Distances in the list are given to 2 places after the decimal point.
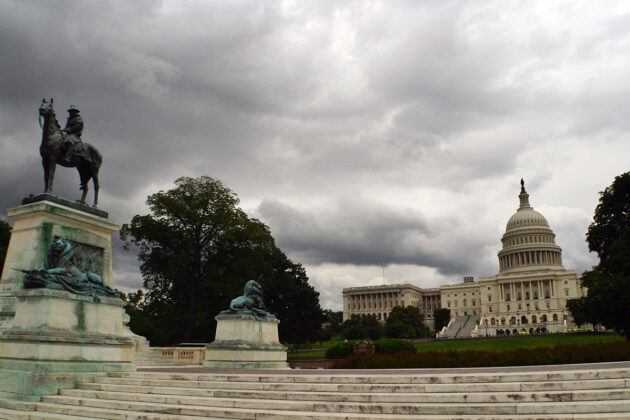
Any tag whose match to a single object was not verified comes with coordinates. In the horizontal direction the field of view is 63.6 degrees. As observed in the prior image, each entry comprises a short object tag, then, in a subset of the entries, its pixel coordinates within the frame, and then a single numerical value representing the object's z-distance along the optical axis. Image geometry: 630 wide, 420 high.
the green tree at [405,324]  99.94
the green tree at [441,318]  149.71
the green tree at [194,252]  43.28
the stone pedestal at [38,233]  14.93
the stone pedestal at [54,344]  12.16
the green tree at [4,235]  41.48
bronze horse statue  16.22
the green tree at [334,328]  114.44
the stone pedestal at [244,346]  20.41
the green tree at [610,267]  38.00
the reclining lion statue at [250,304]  21.61
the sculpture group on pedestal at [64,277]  13.31
